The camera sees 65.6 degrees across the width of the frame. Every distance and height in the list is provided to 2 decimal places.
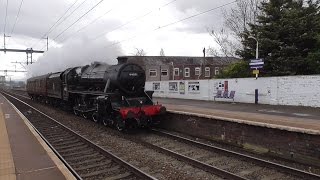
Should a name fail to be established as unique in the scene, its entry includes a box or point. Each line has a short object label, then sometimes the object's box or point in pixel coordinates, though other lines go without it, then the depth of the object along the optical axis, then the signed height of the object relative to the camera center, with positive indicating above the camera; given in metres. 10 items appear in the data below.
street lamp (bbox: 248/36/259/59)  16.48 +2.65
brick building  41.61 +2.93
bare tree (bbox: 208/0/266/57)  26.31 +7.83
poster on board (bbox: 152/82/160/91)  27.18 +0.23
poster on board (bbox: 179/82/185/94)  22.99 +0.01
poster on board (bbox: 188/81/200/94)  21.19 +0.10
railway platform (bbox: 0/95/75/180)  4.99 -1.70
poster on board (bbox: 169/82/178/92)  23.99 +0.16
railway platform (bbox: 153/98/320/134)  9.08 -1.17
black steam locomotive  9.96 -0.35
